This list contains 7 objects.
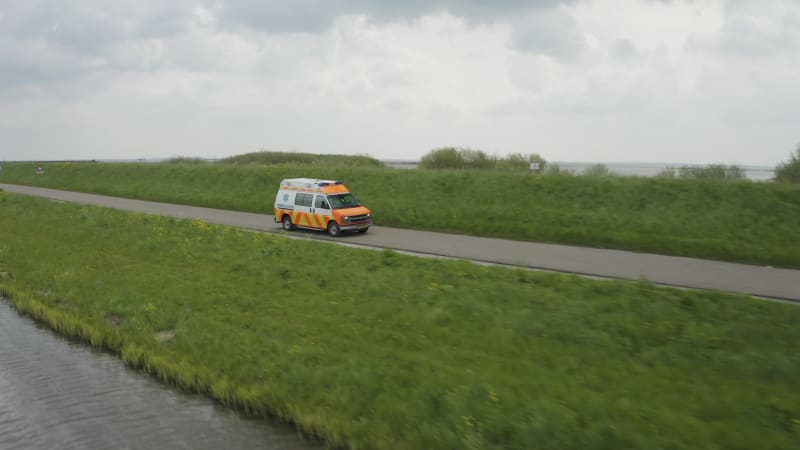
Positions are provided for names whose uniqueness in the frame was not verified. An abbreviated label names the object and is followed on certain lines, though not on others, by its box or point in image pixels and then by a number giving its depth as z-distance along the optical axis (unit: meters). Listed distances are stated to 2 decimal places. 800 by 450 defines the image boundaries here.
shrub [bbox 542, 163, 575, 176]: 29.01
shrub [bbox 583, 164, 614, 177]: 28.11
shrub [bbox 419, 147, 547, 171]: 37.44
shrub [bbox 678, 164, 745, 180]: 26.41
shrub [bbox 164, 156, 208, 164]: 60.32
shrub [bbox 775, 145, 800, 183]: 25.27
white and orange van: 23.45
